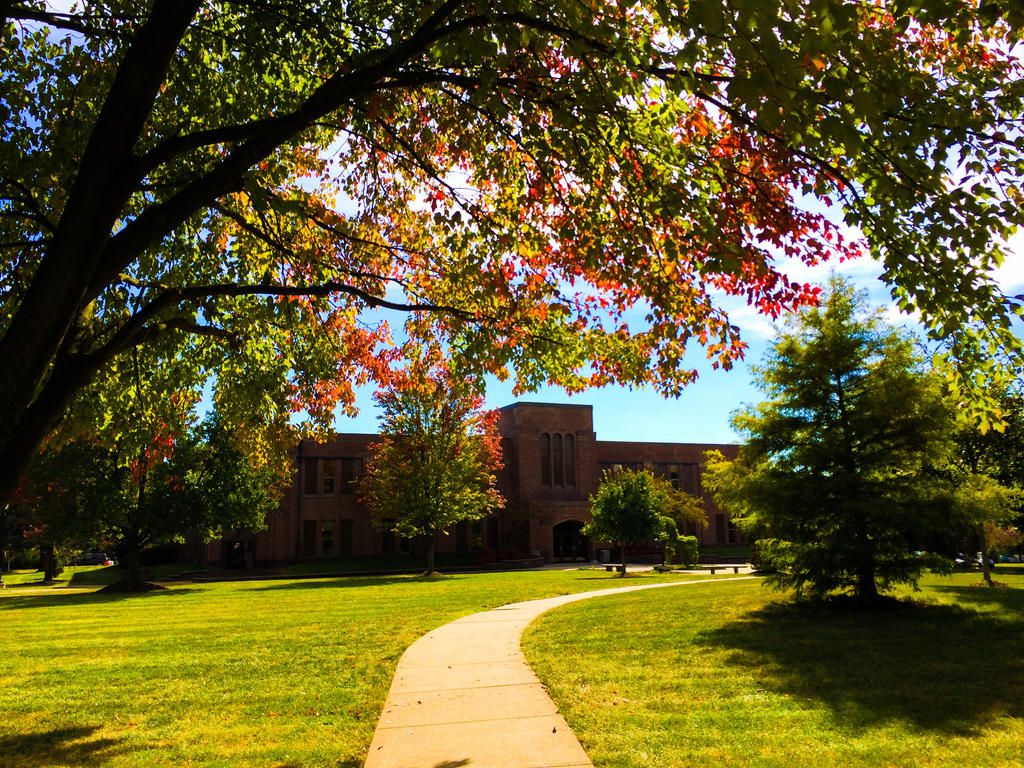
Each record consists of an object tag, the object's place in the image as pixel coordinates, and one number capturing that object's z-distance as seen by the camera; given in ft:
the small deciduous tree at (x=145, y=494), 91.50
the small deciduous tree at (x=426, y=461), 111.34
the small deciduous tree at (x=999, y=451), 67.62
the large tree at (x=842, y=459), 41.63
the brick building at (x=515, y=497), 155.84
